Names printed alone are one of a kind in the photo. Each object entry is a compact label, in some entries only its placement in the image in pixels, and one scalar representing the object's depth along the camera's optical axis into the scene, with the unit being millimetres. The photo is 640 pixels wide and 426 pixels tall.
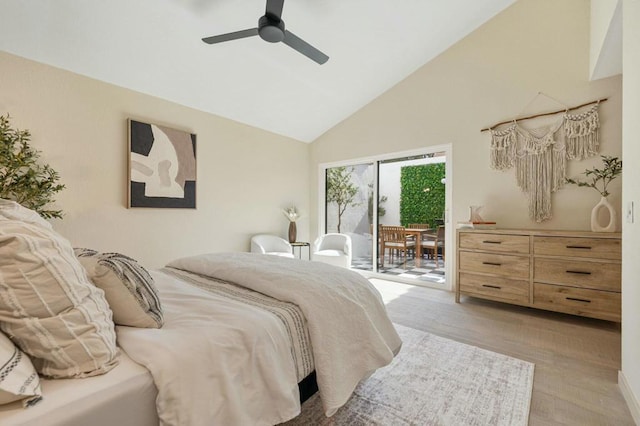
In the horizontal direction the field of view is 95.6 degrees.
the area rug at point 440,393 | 1499
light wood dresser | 2535
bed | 804
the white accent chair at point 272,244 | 4336
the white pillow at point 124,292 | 1053
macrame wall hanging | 3031
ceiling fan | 2215
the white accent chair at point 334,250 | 4344
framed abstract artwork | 3309
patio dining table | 4516
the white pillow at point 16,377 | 660
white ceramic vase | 2730
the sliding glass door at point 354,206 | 5000
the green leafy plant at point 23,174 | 2326
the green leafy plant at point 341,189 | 5269
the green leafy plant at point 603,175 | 2814
